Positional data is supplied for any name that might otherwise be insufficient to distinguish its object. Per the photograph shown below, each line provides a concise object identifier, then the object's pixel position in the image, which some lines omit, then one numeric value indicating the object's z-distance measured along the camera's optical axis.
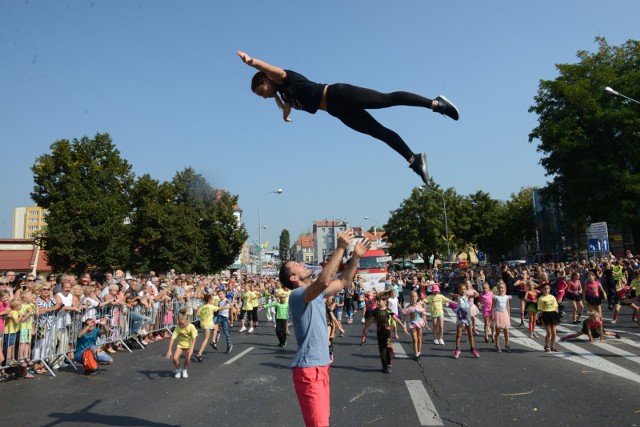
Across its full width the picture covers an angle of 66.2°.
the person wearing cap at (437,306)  12.68
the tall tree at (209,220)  42.97
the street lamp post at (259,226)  38.74
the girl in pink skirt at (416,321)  10.76
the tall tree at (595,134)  27.83
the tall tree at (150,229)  36.97
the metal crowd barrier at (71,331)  9.60
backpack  9.53
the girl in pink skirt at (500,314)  11.38
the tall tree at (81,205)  27.16
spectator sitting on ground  10.15
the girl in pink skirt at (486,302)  12.80
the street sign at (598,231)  23.34
